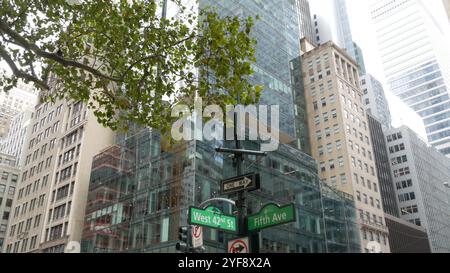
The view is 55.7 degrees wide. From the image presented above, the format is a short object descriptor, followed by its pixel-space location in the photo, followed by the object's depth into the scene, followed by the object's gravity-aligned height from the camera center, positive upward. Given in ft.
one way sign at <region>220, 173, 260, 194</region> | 34.26 +11.21
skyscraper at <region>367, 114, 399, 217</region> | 286.66 +105.89
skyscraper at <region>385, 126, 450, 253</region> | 294.46 +96.40
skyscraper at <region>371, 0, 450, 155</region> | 466.70 +314.96
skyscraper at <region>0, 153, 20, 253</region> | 269.93 +87.25
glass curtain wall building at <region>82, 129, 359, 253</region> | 130.21 +44.21
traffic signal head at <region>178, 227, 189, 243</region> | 47.64 +10.15
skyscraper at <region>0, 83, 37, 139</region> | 595.47 +303.79
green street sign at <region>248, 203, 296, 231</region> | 31.30 +8.00
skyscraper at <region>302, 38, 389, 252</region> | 224.53 +104.84
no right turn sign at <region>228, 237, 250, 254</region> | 32.35 +6.15
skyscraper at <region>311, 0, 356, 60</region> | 533.30 +366.46
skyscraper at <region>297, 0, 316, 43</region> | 400.39 +276.73
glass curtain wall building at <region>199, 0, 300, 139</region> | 200.85 +133.00
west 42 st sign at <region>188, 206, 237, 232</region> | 35.32 +8.66
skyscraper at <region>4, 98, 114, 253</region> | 189.67 +71.09
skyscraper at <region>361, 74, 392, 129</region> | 368.07 +187.49
